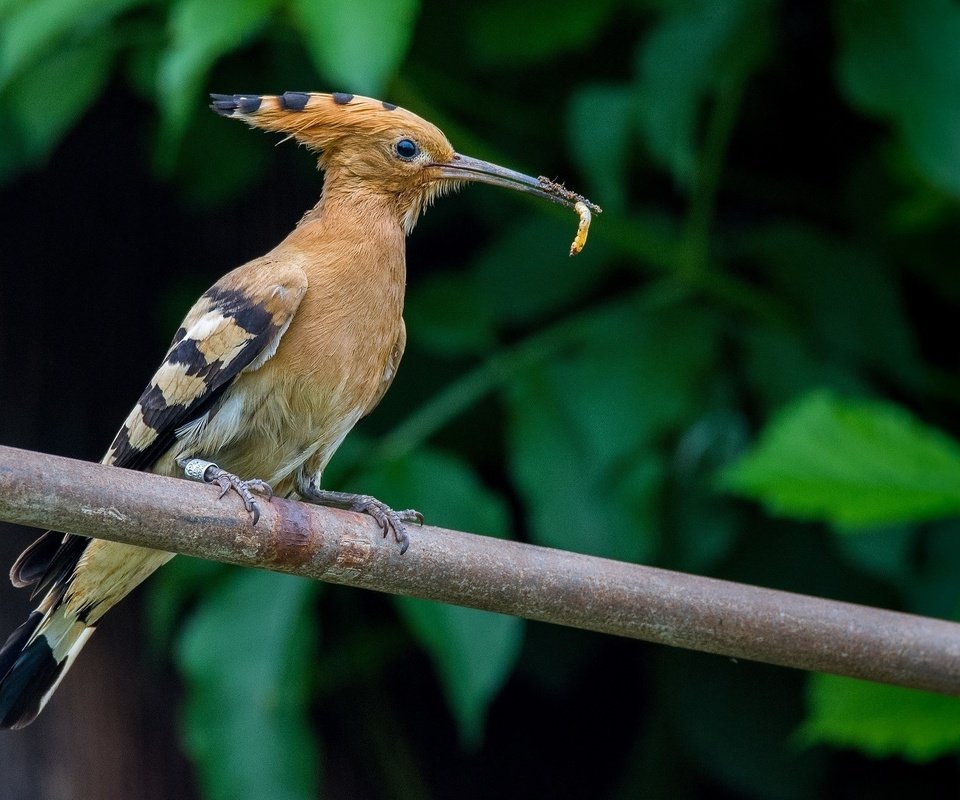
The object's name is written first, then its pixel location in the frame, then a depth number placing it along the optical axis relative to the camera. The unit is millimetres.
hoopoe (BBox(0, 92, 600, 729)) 4816
